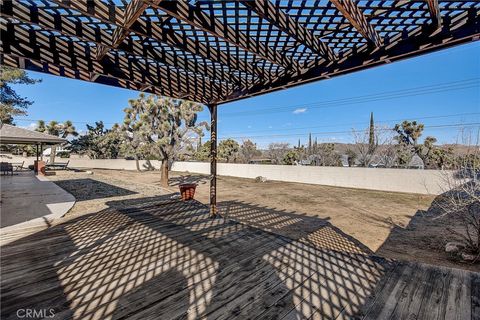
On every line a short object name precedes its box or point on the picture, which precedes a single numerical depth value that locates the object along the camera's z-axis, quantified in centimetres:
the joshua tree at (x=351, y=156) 1714
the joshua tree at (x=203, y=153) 2356
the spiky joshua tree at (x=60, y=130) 2095
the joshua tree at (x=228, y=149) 2305
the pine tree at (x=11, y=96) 1078
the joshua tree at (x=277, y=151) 2202
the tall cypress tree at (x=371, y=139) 1555
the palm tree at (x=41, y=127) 2100
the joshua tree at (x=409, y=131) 1559
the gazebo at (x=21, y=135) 769
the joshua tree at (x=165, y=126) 1118
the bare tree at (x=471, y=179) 335
